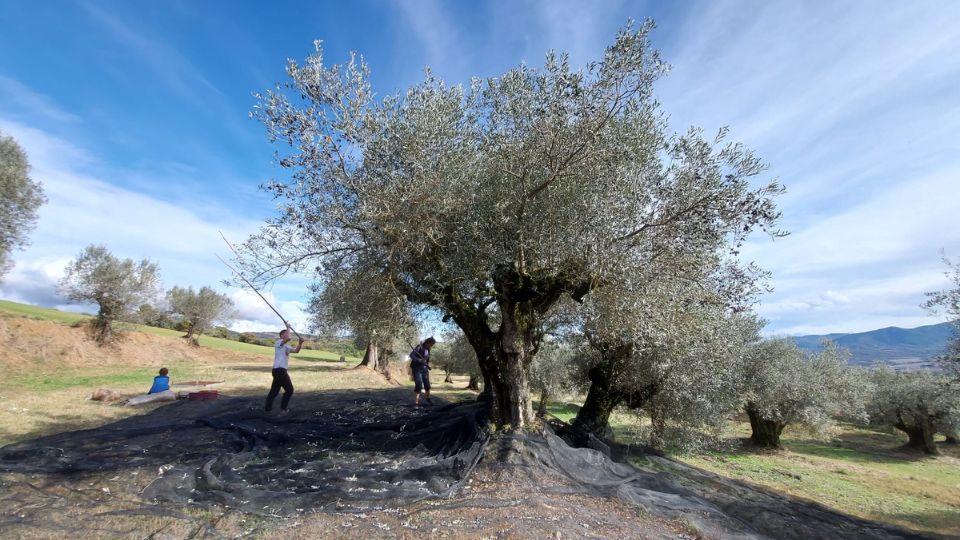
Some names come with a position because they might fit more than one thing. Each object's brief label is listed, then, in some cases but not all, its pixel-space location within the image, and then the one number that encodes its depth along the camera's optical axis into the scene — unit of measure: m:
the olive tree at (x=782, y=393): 21.77
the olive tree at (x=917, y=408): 25.72
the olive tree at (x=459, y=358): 20.64
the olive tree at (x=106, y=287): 31.72
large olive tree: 8.52
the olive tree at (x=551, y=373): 23.91
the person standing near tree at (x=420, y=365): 14.93
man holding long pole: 12.27
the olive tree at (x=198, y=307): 45.34
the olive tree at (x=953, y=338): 13.33
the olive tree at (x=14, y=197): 20.20
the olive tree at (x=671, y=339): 8.89
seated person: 15.98
